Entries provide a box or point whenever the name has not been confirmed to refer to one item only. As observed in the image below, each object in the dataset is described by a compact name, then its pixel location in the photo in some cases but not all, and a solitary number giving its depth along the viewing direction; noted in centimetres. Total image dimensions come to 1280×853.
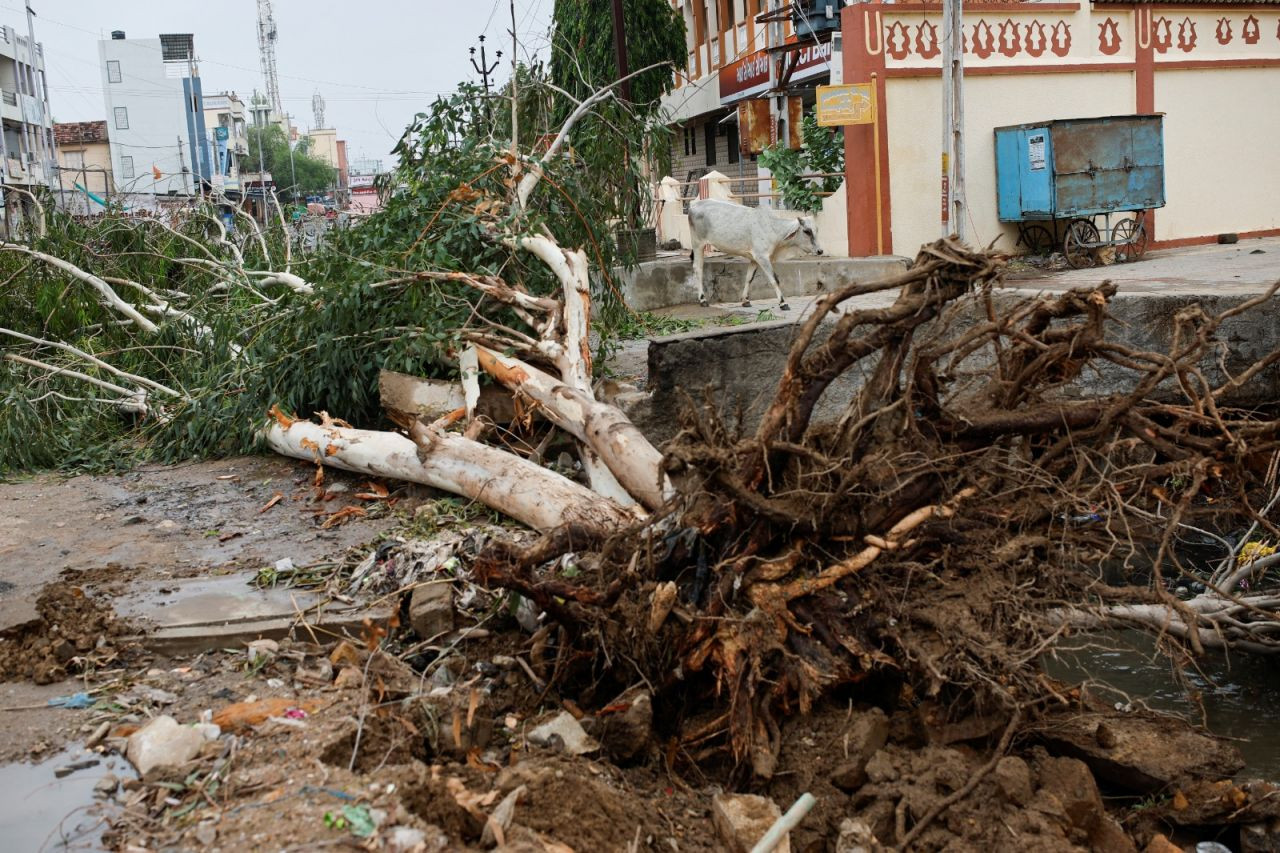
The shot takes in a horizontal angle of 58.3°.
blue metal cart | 1288
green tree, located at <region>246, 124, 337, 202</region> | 7325
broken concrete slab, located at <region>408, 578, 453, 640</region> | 468
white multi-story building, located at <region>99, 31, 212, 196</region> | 6131
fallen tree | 420
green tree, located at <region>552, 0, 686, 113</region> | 1998
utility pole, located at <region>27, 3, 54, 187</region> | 3266
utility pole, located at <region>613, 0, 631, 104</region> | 1378
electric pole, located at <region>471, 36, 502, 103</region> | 1063
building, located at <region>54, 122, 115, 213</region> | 5506
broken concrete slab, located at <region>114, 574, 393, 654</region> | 458
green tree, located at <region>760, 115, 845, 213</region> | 1509
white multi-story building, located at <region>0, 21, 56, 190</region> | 3778
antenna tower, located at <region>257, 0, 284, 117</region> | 7906
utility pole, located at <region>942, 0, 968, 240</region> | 1180
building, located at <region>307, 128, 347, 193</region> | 11250
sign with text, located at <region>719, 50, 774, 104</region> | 2250
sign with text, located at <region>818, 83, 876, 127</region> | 1291
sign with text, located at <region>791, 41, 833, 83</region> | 1994
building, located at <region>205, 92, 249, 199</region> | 5859
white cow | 1195
